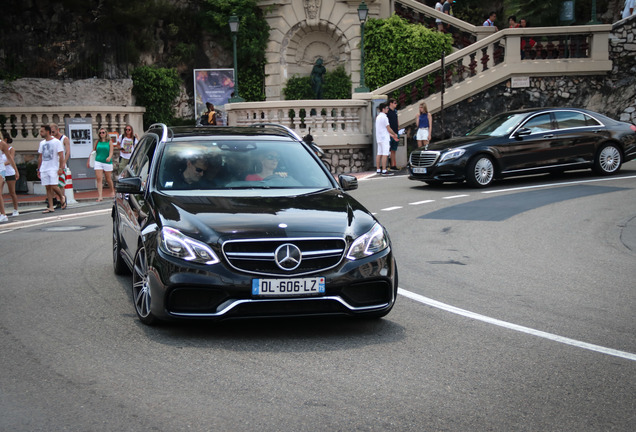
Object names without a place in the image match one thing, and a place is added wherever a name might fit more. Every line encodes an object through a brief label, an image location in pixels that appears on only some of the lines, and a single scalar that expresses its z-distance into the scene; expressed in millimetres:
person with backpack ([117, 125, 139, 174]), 21475
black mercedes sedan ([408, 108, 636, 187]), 18844
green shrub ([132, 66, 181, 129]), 30672
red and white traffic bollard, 20100
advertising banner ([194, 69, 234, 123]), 33438
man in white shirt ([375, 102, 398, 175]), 24047
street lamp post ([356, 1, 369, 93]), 27350
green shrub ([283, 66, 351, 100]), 36250
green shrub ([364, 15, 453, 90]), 33781
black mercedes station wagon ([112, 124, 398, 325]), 6391
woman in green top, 20531
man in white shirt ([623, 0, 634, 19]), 30203
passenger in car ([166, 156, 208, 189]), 7805
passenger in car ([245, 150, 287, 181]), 7977
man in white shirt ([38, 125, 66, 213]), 18453
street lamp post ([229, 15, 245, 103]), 28900
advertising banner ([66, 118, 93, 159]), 24078
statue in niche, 36225
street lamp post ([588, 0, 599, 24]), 28781
